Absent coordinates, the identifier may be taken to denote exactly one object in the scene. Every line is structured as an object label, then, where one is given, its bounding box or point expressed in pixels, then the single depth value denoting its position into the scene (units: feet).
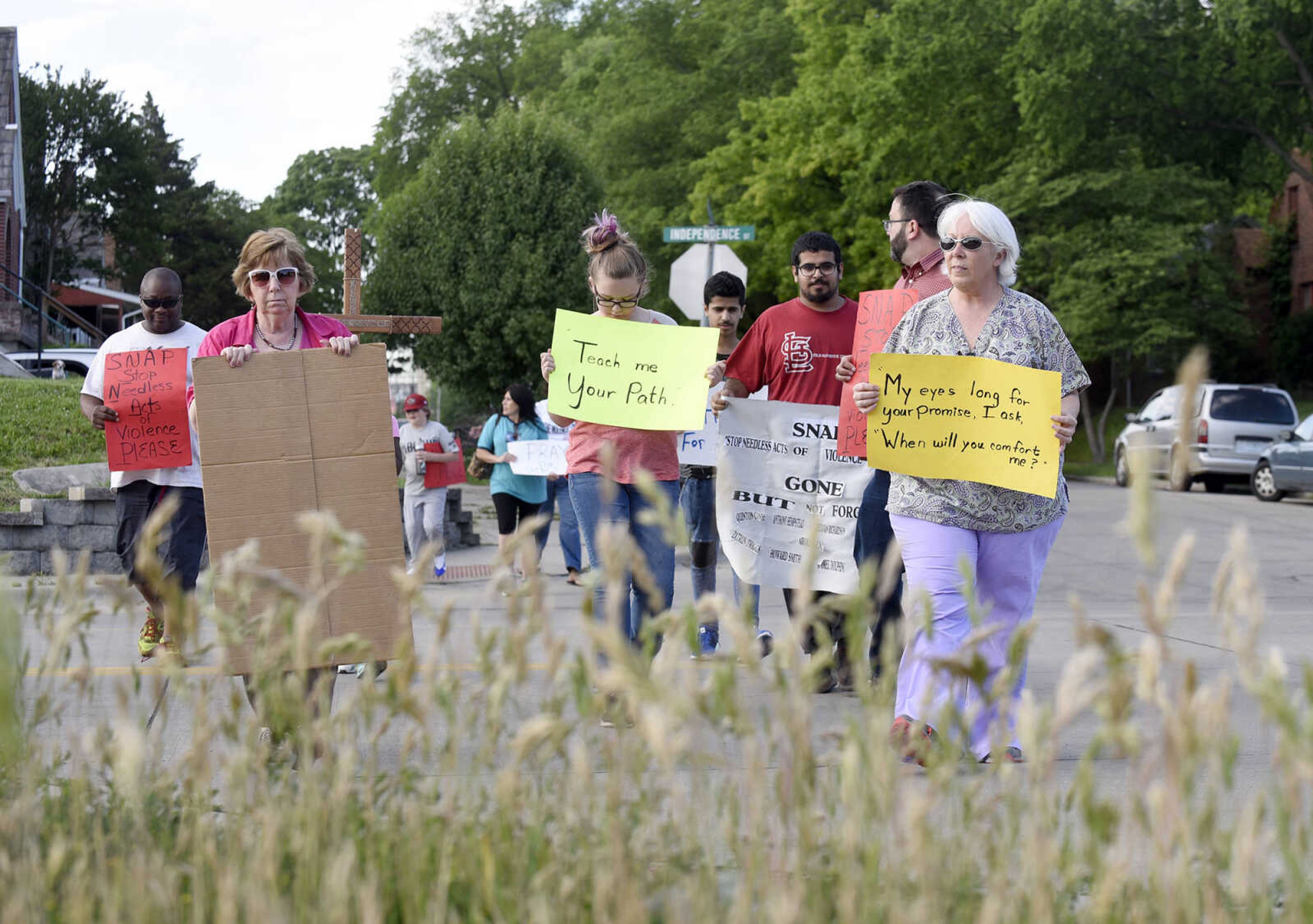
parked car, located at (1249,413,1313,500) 71.20
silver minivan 81.30
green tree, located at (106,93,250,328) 171.01
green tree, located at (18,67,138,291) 163.94
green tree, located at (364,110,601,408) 116.26
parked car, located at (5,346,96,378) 88.28
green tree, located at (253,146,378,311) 235.81
